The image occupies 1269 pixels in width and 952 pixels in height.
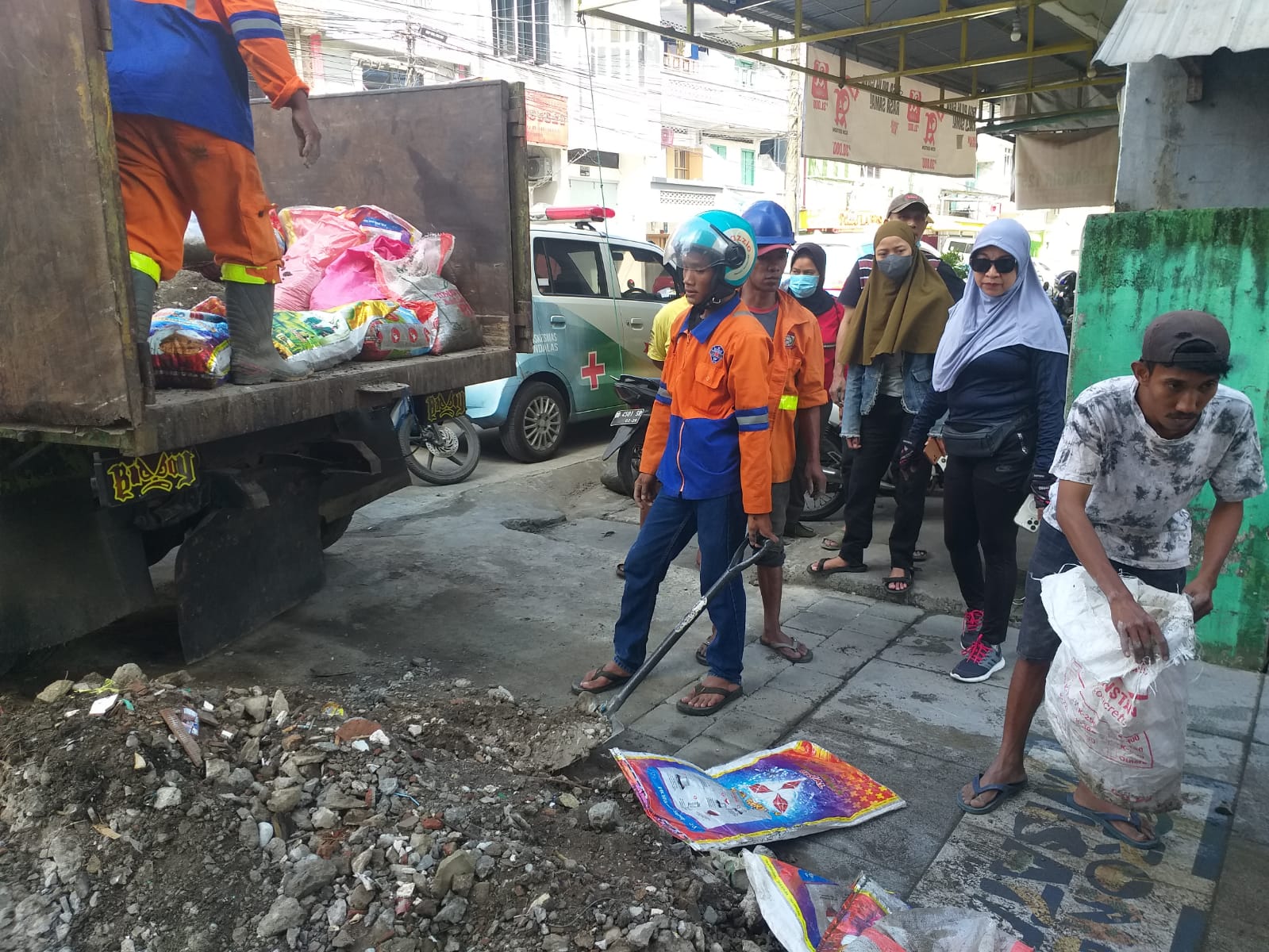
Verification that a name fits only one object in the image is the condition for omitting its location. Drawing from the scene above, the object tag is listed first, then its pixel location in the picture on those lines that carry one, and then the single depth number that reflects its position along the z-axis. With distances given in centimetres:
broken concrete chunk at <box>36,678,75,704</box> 258
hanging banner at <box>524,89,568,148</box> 2155
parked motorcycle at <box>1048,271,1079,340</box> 832
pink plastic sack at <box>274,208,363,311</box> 411
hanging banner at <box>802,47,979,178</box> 811
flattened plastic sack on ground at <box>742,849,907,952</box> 210
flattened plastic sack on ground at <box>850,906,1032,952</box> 203
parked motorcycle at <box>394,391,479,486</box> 677
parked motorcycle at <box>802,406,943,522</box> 584
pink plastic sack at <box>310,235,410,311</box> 415
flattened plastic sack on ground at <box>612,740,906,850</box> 249
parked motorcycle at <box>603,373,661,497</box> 579
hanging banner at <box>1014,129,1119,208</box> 995
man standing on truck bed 286
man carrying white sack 220
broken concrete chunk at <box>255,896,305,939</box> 203
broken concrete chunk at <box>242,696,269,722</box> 268
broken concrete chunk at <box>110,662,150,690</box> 272
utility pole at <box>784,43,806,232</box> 1556
